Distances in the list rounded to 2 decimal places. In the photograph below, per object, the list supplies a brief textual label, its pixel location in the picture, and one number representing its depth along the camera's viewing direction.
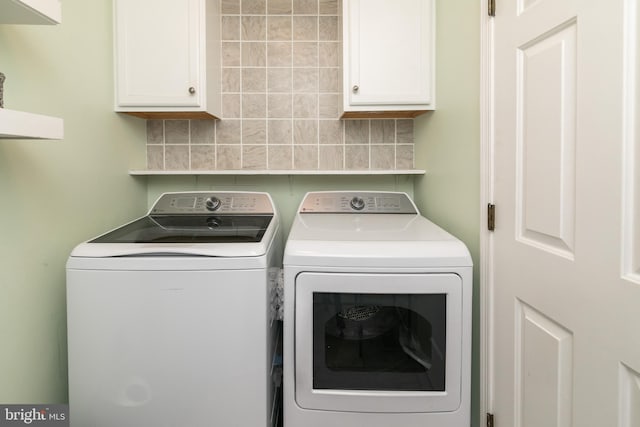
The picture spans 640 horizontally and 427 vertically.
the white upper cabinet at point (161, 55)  1.71
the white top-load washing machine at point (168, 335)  1.18
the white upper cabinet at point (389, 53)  1.73
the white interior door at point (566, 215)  0.75
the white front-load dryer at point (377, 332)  1.20
